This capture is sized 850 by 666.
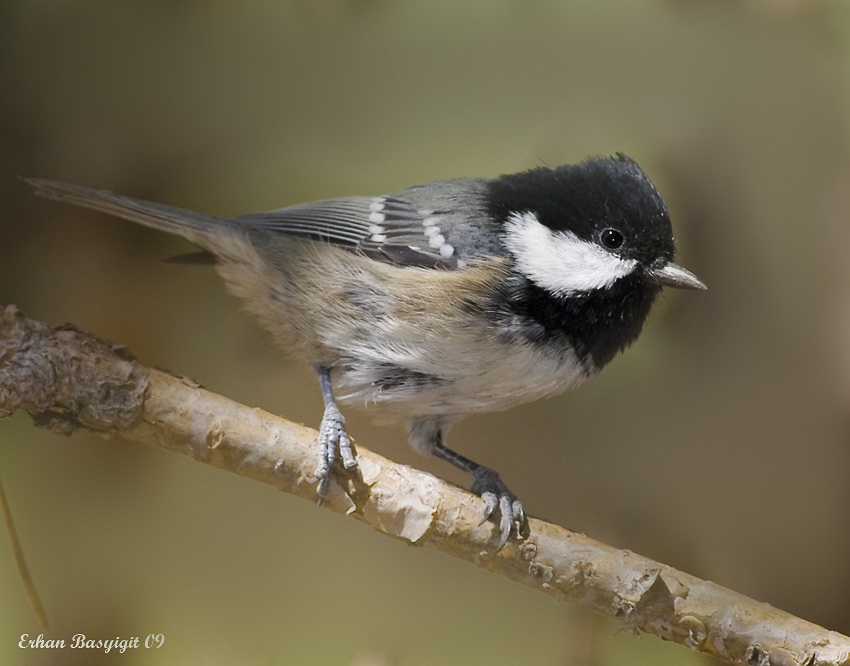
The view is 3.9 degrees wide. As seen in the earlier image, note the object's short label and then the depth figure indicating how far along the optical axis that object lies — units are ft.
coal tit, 6.23
